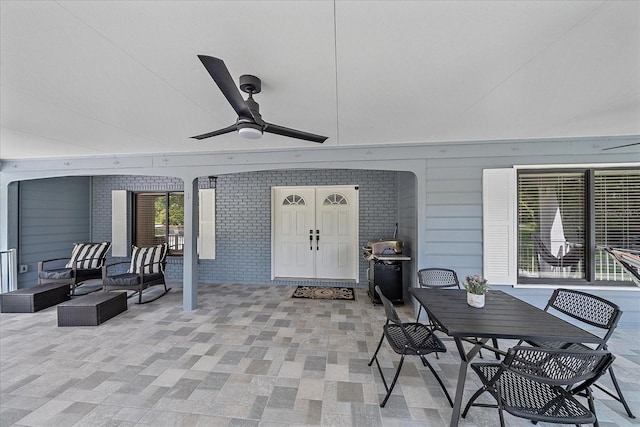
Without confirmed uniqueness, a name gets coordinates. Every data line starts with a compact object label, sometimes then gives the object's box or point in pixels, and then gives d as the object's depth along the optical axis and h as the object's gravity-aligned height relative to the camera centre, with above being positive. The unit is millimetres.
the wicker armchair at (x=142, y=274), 4160 -1072
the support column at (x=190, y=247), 3953 -559
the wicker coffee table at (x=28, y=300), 3725 -1314
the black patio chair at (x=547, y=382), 1368 -1066
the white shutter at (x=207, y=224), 5469 -248
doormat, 4547 -1553
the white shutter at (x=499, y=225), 3371 -189
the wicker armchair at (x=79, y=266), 4301 -1015
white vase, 2150 -779
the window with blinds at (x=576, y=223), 3281 -164
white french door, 5234 -428
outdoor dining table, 1667 -835
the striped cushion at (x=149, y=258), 4509 -838
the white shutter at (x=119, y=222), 5672 -201
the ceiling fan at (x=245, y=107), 1375 +716
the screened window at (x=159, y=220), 5711 -161
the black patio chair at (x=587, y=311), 1889 -858
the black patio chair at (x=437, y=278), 3018 -827
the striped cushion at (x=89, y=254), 4789 -804
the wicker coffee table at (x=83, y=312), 3295 -1329
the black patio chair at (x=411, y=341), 1993 -1122
